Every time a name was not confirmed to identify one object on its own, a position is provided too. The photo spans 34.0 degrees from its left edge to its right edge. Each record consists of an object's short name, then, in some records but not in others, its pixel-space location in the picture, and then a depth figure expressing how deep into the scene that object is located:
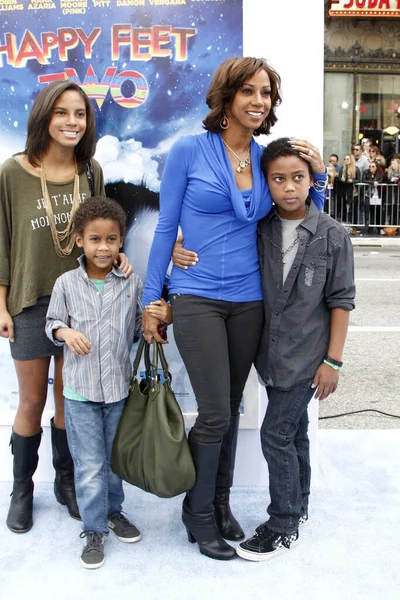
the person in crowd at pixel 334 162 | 15.64
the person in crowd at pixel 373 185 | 14.98
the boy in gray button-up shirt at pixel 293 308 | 2.55
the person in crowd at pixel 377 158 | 15.37
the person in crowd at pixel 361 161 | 15.26
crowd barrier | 15.09
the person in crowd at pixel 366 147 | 15.42
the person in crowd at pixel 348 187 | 15.12
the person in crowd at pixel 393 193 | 15.12
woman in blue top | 2.53
